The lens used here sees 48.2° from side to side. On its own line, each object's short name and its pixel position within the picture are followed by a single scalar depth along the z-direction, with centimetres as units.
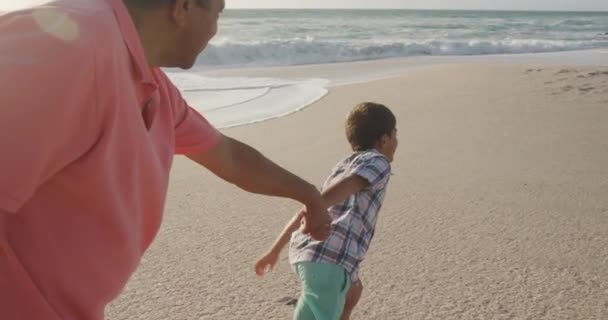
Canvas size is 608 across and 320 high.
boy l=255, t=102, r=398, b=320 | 248
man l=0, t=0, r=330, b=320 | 100
